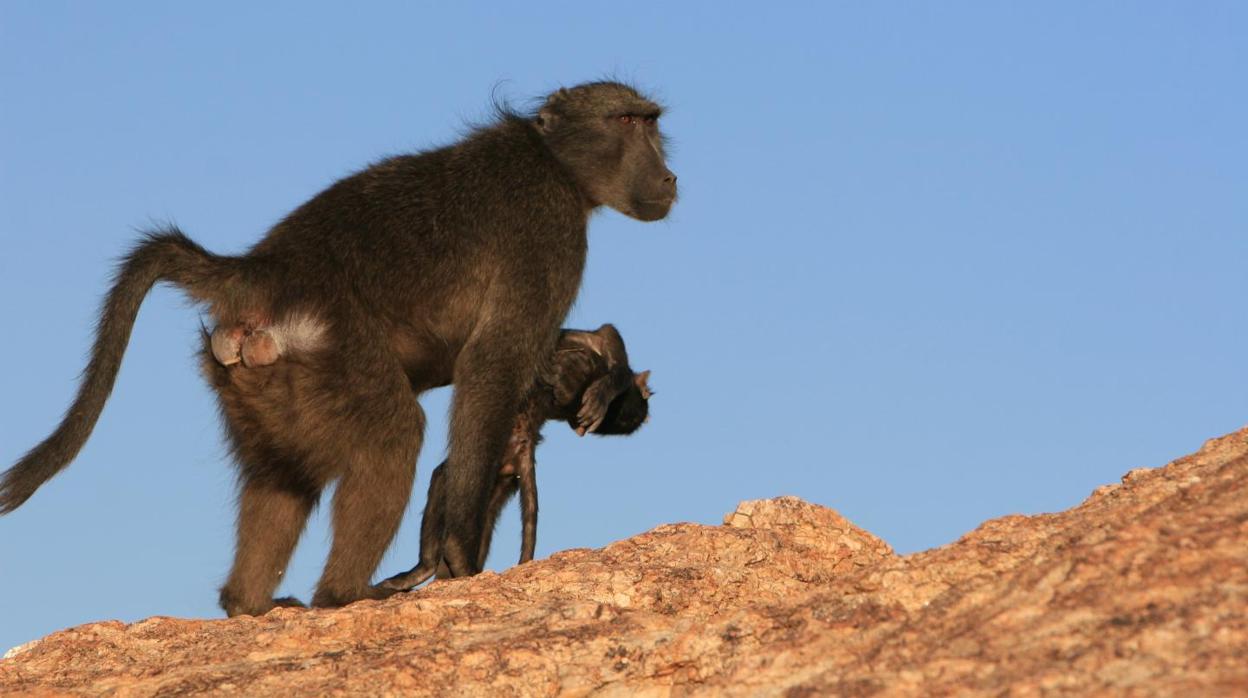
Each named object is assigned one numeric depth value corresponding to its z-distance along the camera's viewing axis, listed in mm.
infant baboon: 13461
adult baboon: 11484
